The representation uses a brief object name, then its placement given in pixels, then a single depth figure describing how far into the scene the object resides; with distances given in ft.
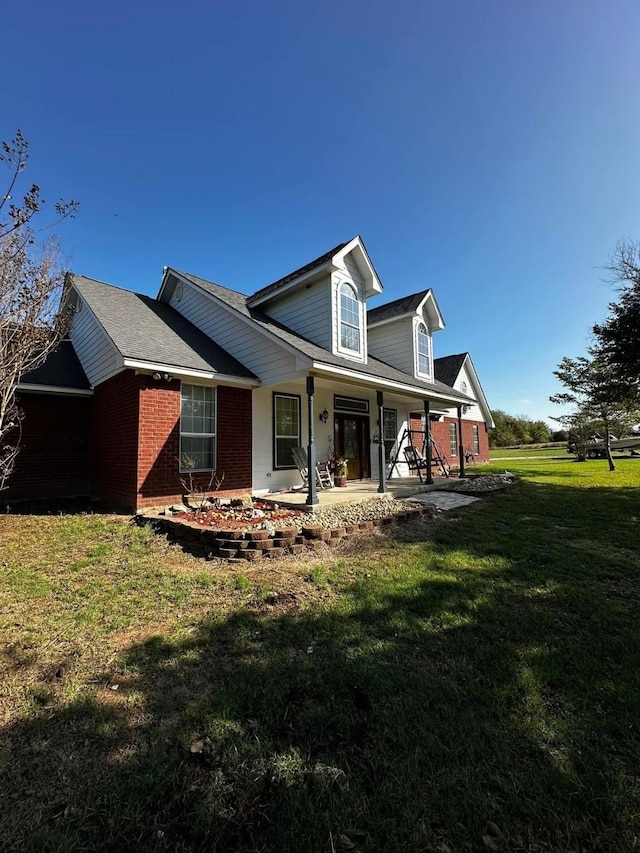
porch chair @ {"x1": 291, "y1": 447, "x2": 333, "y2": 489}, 32.50
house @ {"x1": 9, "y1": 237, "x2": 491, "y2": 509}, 25.63
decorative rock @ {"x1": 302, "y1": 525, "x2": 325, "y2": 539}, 18.49
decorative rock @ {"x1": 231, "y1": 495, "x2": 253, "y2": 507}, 26.71
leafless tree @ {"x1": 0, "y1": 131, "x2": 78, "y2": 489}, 17.47
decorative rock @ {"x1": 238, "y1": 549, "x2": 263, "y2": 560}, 16.71
